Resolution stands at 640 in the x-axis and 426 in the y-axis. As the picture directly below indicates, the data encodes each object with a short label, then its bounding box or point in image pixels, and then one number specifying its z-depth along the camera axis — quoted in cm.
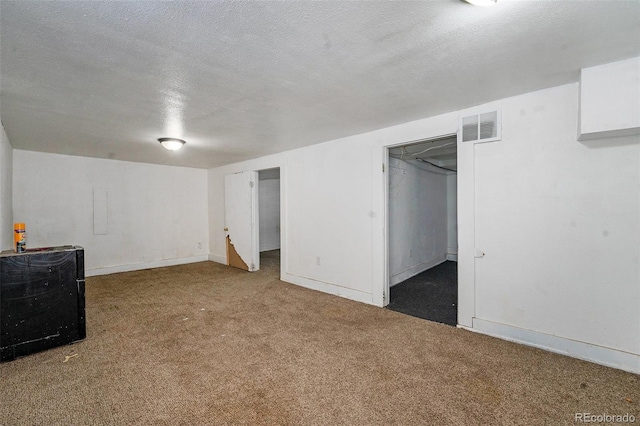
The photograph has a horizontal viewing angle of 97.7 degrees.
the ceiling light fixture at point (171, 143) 401
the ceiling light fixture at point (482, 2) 138
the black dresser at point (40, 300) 240
